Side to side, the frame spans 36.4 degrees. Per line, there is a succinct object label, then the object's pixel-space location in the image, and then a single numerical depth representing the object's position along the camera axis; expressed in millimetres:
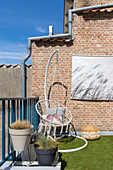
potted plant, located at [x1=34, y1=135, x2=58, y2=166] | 2346
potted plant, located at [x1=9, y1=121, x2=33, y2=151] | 2418
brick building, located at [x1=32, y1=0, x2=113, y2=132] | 4695
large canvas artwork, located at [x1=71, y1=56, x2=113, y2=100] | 4656
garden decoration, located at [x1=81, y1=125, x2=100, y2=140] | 4223
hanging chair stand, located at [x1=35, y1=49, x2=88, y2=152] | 3777
